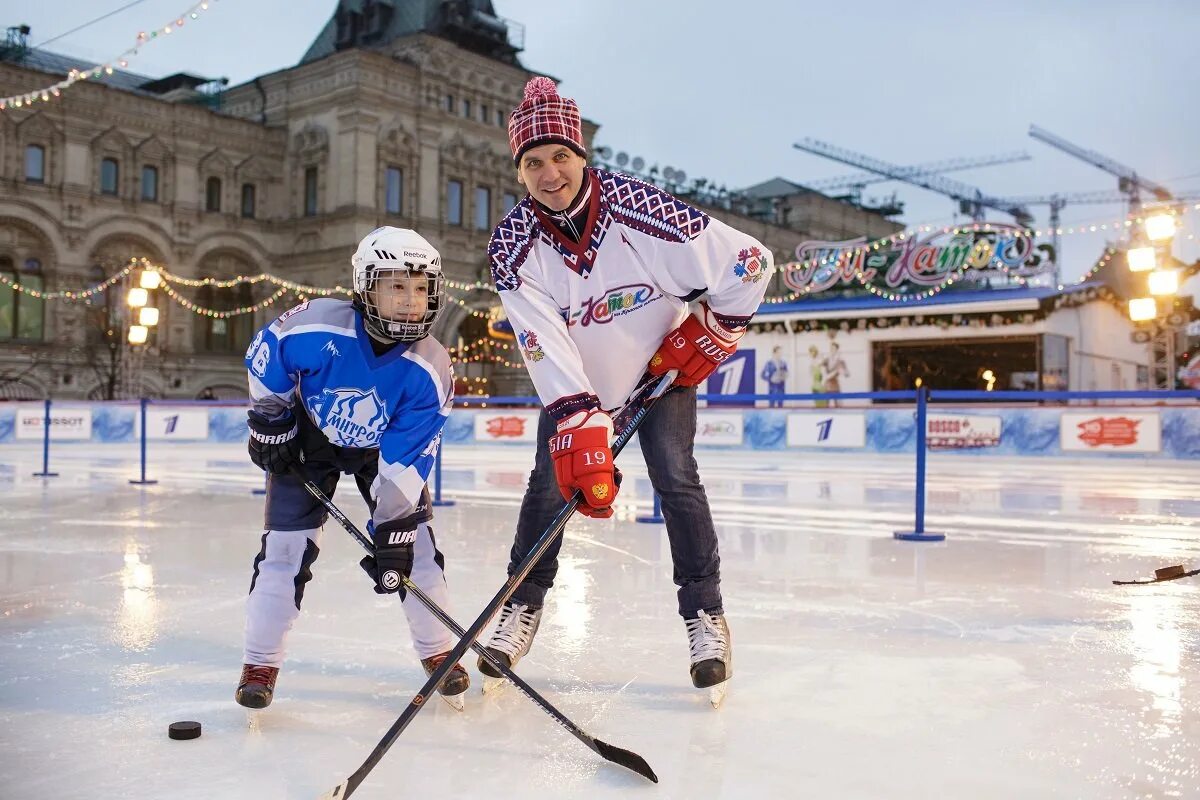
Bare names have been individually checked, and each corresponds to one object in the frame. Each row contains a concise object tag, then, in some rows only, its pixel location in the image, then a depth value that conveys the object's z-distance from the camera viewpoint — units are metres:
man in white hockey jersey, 2.85
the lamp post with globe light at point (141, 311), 20.44
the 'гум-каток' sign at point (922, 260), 21.80
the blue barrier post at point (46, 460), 11.22
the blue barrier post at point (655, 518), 7.23
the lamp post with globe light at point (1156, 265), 16.61
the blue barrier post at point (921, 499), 6.33
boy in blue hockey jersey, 2.69
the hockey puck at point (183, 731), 2.47
